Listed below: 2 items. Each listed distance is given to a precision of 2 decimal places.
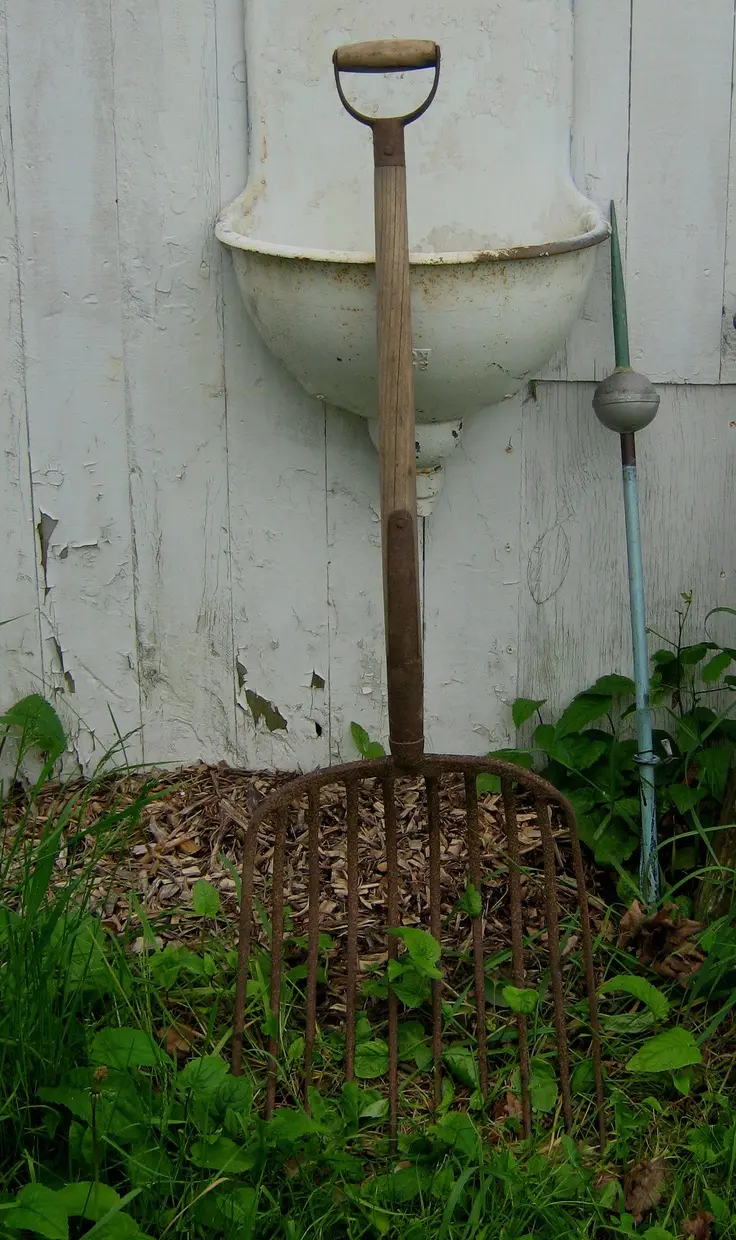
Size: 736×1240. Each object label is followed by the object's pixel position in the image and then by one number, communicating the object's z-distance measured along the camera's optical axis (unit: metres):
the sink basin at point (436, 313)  2.04
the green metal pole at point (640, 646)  2.27
